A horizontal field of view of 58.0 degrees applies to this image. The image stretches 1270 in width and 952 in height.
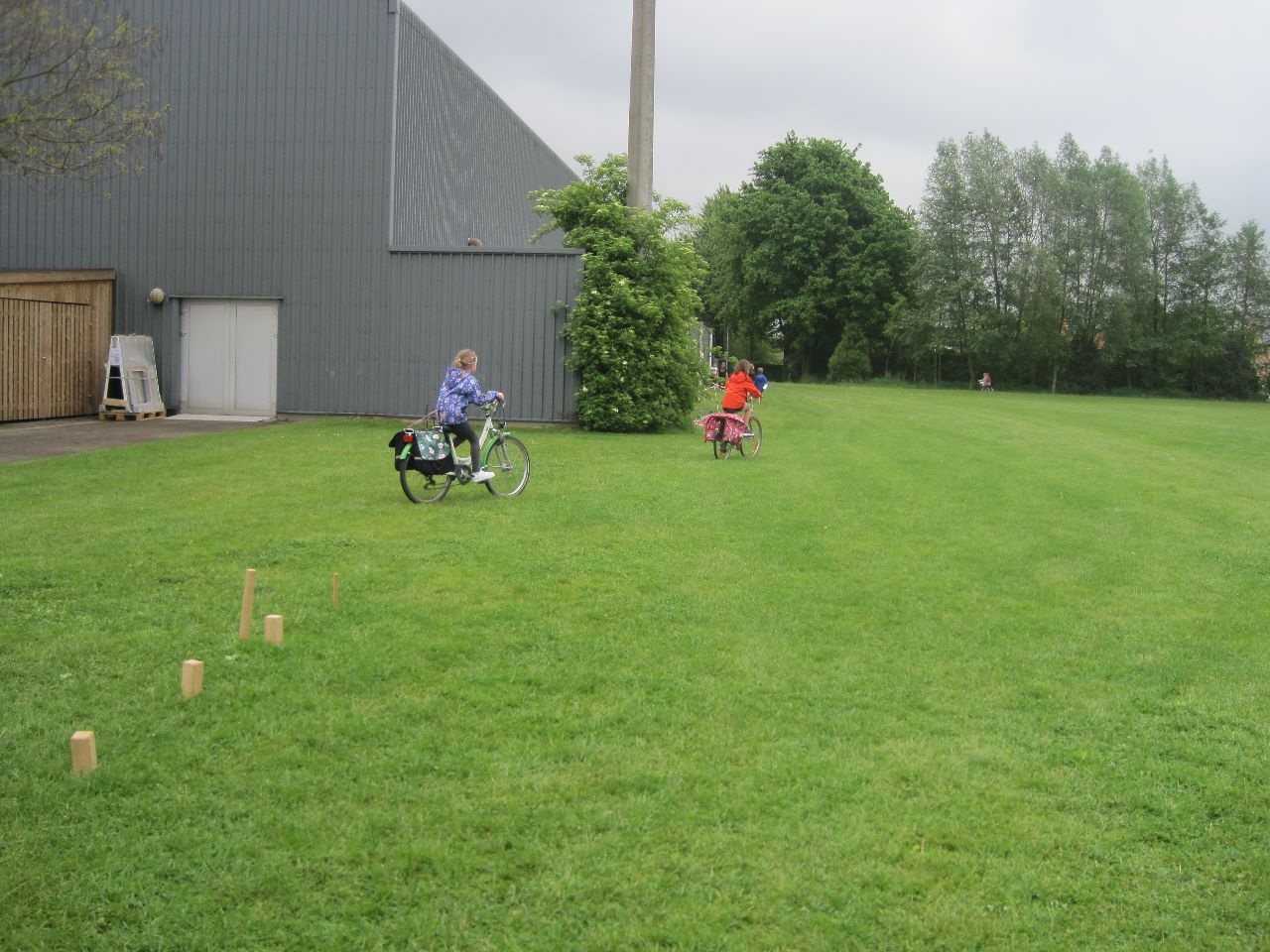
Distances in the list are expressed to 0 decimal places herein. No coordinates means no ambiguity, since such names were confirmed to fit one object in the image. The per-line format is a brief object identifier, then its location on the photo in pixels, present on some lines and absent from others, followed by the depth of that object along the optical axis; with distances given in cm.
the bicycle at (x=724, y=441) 1616
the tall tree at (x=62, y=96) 1251
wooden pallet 2106
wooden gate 1938
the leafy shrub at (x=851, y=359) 6000
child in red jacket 1622
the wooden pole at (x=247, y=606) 577
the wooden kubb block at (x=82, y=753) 419
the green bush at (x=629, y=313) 2019
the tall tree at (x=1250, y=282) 5888
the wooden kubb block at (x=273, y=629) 583
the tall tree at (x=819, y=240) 5978
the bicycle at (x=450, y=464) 1076
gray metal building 2130
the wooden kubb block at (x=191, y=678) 508
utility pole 2094
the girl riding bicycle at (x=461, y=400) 1110
